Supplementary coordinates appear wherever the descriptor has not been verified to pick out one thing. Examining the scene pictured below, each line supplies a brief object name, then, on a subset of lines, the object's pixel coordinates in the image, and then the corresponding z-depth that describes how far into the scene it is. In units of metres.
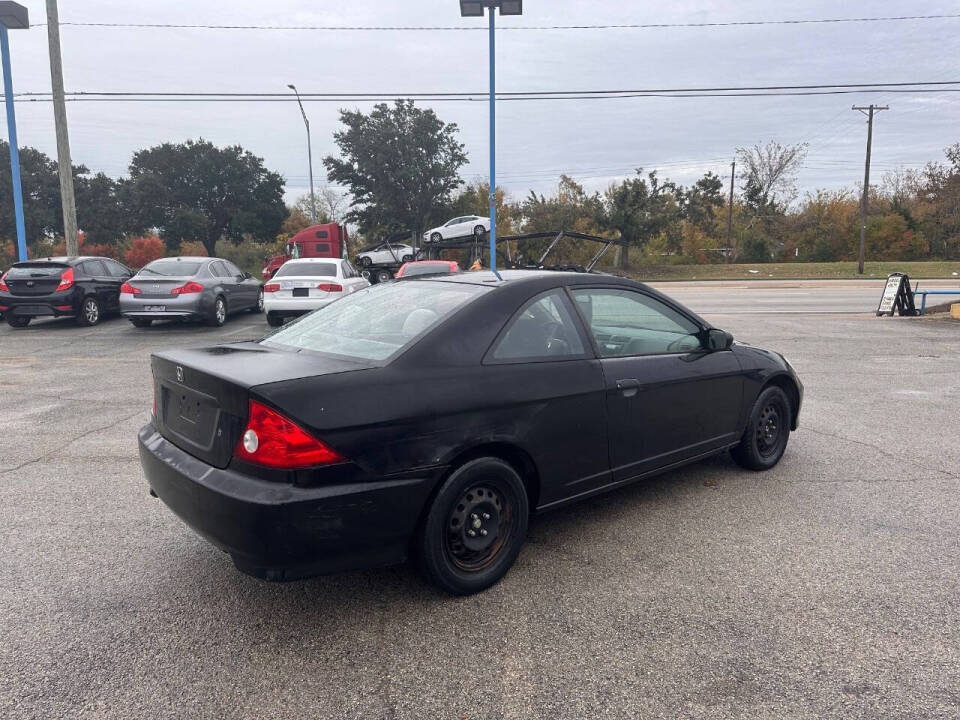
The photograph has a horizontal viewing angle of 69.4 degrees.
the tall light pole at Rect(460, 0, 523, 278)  20.44
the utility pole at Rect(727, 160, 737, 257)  59.53
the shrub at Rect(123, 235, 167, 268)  53.94
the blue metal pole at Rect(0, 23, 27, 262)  17.83
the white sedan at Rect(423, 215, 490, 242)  37.72
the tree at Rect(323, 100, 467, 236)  50.50
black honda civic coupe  2.76
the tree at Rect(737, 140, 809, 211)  66.25
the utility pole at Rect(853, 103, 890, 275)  41.72
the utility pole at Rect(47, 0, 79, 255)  18.05
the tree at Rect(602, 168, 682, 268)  42.97
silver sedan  12.82
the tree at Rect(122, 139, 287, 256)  55.69
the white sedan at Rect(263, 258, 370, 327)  13.63
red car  13.67
